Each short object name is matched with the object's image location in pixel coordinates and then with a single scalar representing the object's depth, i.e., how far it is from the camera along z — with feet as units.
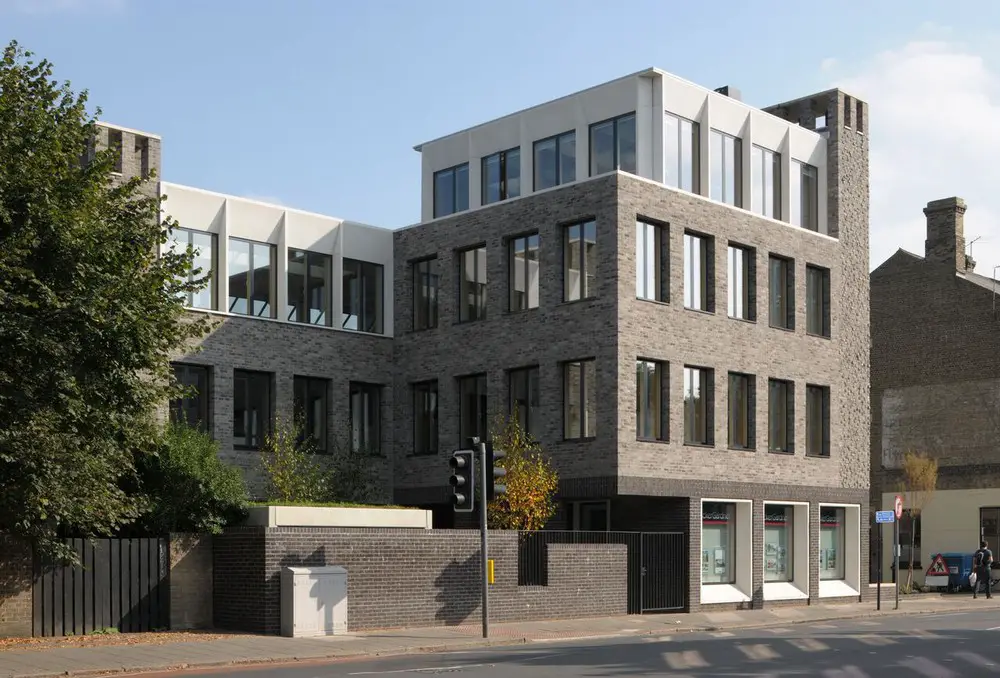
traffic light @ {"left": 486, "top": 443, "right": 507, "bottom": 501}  83.46
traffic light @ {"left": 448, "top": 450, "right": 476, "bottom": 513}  82.17
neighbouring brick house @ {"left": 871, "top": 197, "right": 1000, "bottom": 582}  172.35
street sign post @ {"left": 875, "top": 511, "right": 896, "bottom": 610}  118.32
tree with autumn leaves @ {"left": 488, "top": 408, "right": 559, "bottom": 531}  108.99
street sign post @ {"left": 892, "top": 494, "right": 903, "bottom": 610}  117.77
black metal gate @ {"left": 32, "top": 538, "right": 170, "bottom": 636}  80.89
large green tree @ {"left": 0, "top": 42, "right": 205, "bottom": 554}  71.97
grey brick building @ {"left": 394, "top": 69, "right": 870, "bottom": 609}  113.60
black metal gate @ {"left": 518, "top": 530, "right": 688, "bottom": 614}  108.58
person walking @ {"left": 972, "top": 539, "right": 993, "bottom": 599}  140.46
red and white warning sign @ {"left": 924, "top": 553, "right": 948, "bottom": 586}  158.71
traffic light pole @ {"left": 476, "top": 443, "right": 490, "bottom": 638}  83.25
